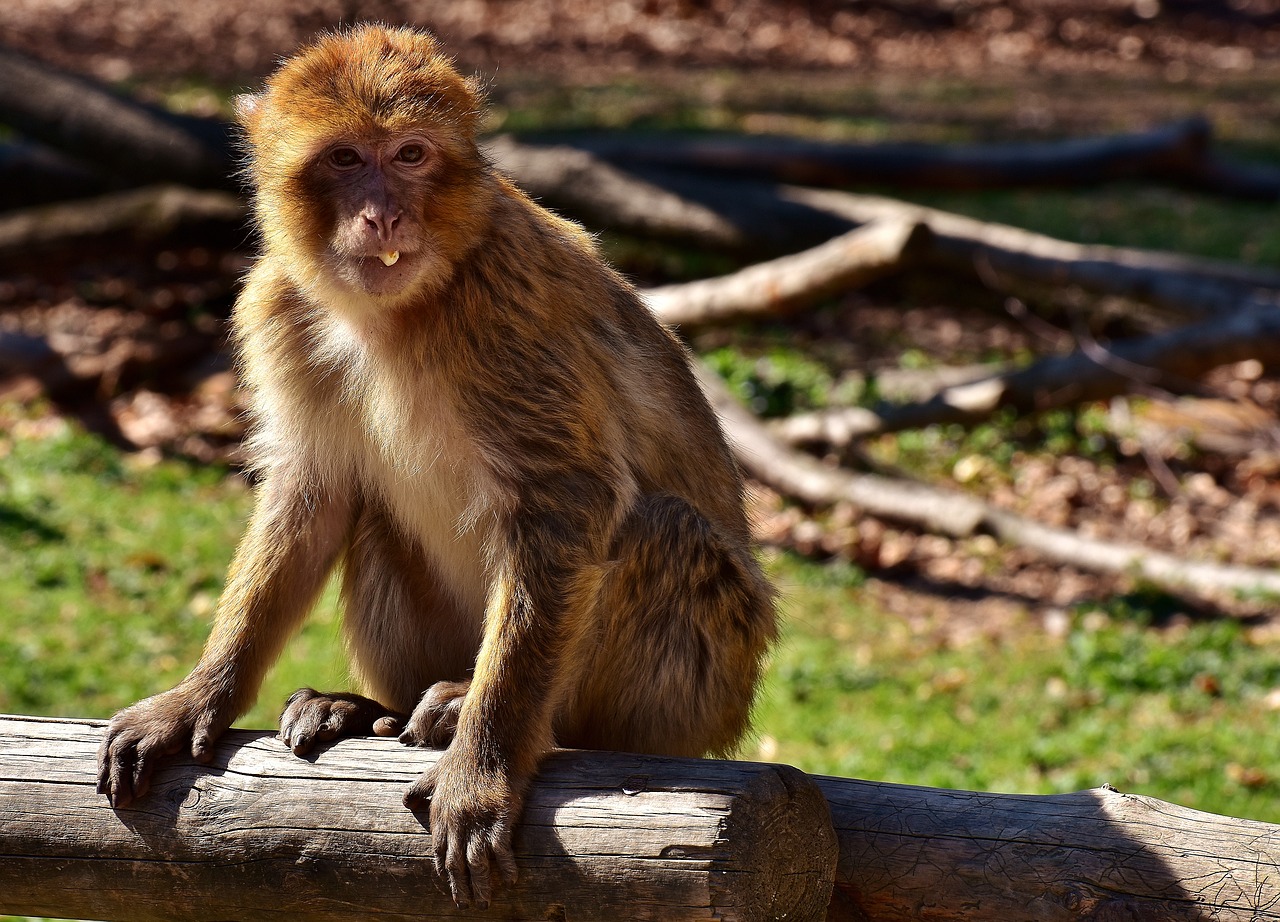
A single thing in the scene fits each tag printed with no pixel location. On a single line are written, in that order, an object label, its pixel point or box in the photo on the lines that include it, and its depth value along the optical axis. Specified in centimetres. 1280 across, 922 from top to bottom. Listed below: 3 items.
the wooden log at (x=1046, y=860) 596
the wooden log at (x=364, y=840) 571
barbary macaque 691
